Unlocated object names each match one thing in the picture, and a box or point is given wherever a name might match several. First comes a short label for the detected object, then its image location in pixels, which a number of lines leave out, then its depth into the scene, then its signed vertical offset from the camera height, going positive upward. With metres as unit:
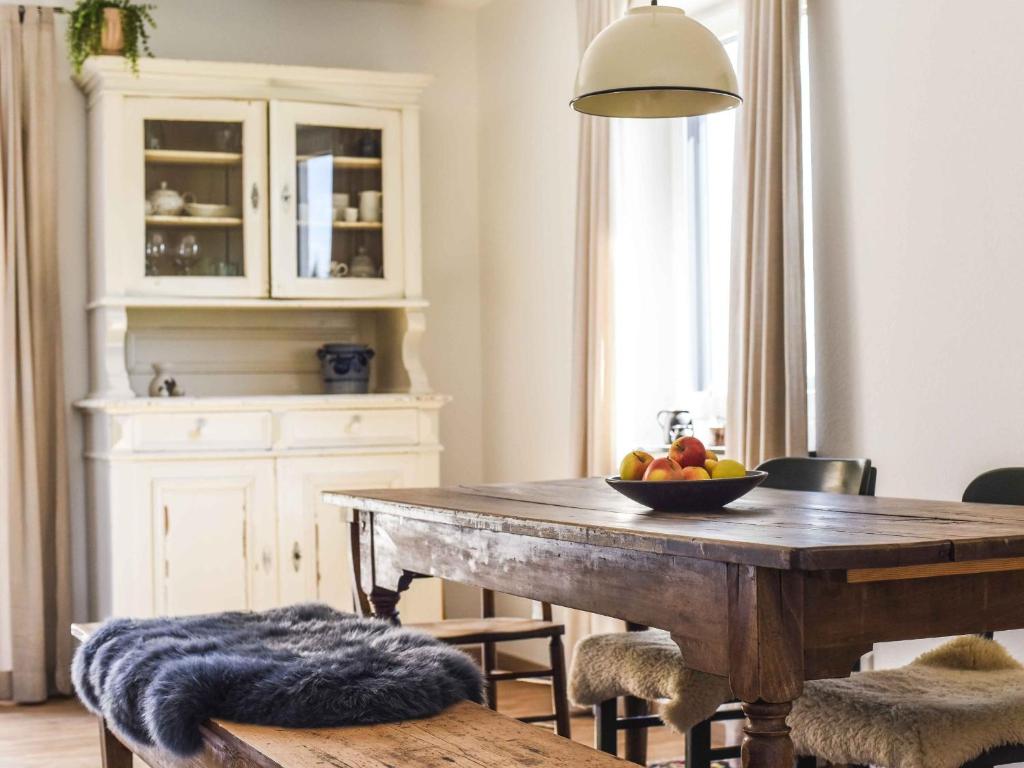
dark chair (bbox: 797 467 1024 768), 2.53 -0.31
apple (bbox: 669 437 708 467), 2.34 -0.21
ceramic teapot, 4.50 +0.48
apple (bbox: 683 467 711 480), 2.30 -0.25
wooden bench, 1.87 -0.62
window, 4.21 +0.23
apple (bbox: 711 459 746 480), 2.32 -0.24
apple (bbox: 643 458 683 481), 2.29 -0.24
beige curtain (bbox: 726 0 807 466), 3.26 +0.22
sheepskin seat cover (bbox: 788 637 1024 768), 1.94 -0.60
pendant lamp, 2.51 +0.54
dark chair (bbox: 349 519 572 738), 3.34 -0.78
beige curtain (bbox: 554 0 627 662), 4.15 +0.10
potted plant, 4.41 +1.05
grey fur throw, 2.11 -0.58
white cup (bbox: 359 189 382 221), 4.77 +0.48
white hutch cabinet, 4.34 +0.12
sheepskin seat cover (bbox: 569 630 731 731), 2.48 -0.68
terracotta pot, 4.42 +1.04
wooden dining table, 1.69 -0.35
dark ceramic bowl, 2.27 -0.28
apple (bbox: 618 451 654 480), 2.37 -0.24
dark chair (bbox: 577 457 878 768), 2.62 -0.79
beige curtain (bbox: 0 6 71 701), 4.45 -0.16
